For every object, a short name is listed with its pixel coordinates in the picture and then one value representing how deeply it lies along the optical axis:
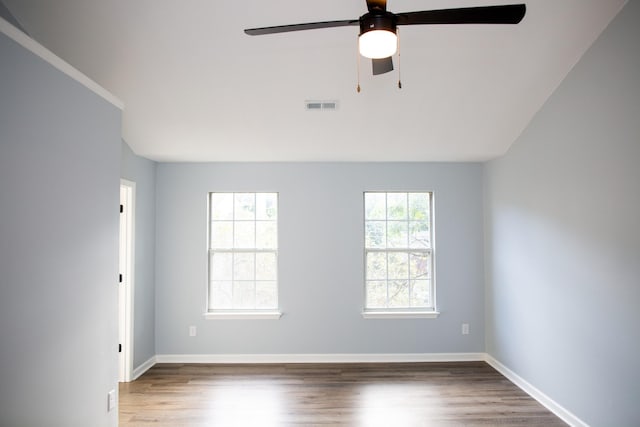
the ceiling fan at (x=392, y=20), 1.67
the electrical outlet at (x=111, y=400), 2.68
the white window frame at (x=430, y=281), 4.73
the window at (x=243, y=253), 4.81
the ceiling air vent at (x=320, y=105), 3.59
